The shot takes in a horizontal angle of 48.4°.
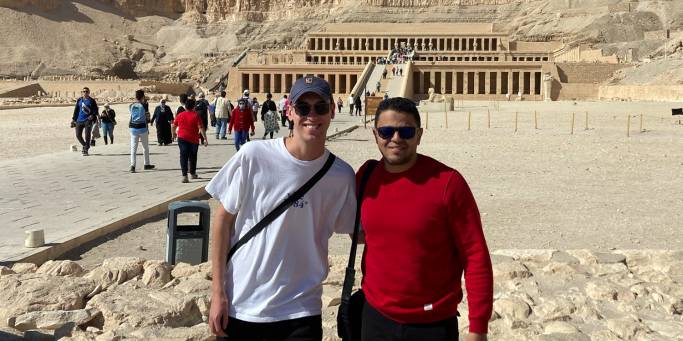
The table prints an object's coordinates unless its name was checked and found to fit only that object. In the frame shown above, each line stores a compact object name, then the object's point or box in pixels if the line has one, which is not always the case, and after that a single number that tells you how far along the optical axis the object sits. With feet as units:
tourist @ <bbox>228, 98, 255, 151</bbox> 58.95
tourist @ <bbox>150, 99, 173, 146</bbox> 63.12
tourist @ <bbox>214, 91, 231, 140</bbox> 75.87
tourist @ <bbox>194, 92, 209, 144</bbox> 67.01
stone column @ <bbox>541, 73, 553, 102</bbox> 198.97
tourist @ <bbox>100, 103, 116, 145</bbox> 70.33
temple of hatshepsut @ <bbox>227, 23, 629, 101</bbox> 205.67
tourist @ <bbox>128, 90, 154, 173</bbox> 50.21
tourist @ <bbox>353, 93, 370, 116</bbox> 137.80
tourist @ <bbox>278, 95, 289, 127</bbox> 93.62
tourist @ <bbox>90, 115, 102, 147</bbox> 69.21
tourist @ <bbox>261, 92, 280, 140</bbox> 68.95
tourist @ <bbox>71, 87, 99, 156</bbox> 59.82
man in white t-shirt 11.60
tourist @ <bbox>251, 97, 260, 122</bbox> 95.18
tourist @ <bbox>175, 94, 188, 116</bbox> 52.97
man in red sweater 10.91
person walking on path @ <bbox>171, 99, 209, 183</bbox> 44.32
